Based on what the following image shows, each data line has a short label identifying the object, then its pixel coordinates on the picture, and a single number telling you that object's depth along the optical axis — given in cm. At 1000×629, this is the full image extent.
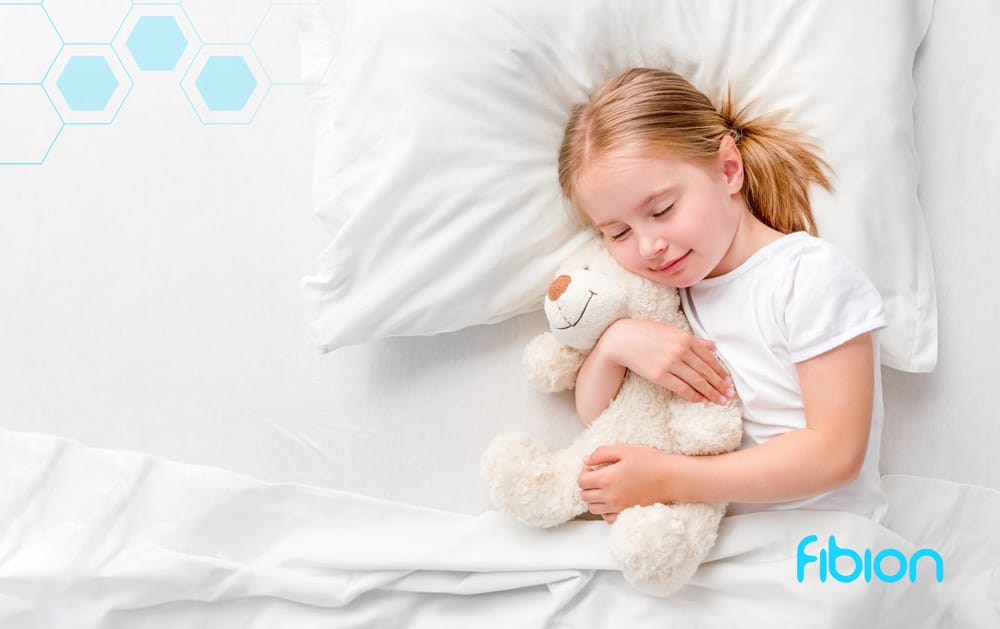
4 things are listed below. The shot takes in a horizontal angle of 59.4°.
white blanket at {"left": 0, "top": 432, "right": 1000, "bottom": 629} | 96
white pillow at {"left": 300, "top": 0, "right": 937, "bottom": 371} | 100
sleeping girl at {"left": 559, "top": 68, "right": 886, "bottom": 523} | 91
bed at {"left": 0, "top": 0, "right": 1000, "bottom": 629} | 101
